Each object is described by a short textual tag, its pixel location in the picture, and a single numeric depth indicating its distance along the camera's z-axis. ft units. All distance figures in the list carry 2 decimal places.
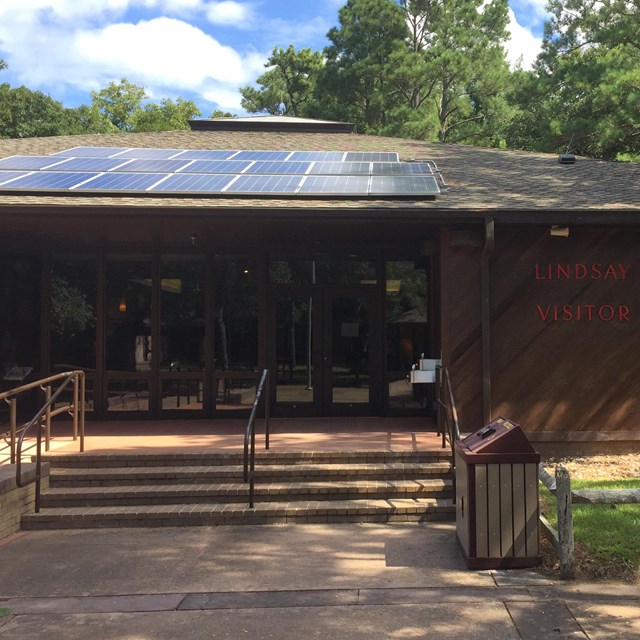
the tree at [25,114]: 120.78
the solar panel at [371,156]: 39.22
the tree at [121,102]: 144.36
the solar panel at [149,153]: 39.73
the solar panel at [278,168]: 34.45
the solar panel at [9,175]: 30.59
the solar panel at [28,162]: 34.53
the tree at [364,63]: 102.58
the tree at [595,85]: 65.72
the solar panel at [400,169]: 33.71
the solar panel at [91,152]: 40.09
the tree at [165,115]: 123.95
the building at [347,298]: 27.02
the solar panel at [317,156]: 39.17
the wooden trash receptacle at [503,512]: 16.01
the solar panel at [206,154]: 39.54
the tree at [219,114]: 138.21
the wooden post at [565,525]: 15.25
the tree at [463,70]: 105.19
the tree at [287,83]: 139.23
